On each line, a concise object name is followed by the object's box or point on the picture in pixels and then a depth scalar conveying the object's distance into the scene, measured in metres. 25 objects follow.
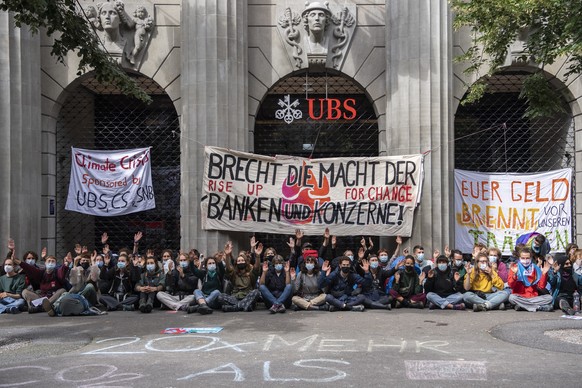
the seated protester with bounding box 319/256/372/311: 13.53
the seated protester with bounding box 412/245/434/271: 14.66
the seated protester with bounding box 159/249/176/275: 14.23
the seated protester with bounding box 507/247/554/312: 13.37
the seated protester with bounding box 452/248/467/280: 14.11
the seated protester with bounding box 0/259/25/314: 13.77
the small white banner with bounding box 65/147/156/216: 16.22
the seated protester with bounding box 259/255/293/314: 13.43
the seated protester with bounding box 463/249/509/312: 13.52
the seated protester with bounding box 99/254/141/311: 14.11
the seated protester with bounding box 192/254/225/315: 13.33
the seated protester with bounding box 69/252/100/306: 13.57
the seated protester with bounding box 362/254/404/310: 13.67
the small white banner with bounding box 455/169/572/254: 16.19
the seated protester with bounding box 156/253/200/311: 13.76
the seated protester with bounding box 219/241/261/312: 13.59
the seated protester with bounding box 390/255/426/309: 13.91
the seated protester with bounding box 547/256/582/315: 13.28
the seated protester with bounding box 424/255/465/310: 13.77
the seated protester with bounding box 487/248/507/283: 14.31
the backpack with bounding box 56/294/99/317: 13.13
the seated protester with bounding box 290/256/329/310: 13.62
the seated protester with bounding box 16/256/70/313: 13.95
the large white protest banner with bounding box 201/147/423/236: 15.81
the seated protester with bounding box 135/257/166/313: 13.56
